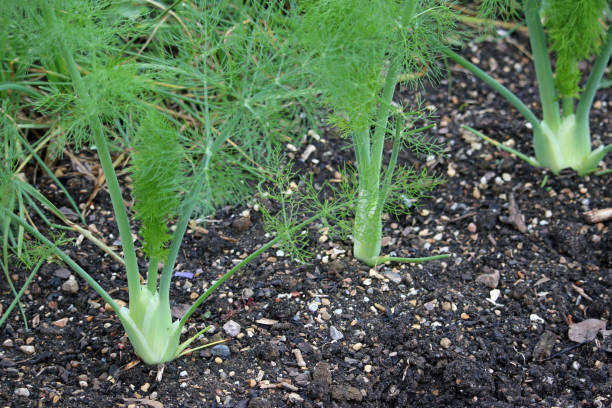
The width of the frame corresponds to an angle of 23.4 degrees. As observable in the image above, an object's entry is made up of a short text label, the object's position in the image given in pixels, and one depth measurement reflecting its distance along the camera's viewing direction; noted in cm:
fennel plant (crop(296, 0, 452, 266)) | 115
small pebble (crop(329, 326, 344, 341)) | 129
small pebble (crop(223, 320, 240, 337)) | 129
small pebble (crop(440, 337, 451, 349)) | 128
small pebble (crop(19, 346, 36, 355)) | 127
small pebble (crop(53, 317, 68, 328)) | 129
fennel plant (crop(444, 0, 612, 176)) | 141
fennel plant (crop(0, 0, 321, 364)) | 115
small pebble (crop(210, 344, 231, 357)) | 127
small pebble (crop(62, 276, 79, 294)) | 132
